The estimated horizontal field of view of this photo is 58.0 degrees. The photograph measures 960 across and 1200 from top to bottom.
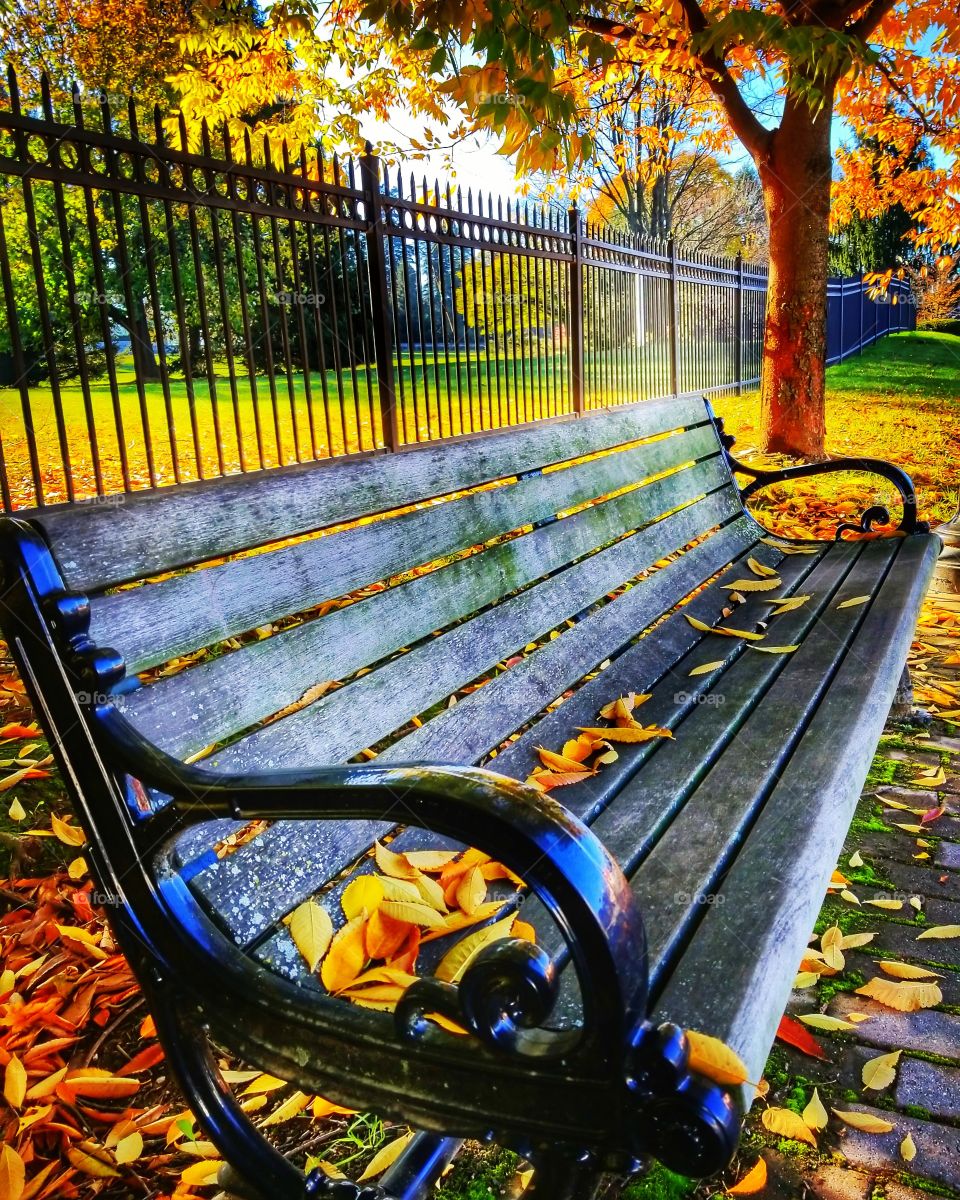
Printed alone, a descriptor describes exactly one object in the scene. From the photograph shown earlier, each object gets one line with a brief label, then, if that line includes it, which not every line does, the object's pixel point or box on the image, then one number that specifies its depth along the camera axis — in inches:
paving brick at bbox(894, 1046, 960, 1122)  61.8
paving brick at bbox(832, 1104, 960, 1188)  57.1
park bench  35.4
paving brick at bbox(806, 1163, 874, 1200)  55.7
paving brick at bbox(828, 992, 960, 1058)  67.7
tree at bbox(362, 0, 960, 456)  156.1
